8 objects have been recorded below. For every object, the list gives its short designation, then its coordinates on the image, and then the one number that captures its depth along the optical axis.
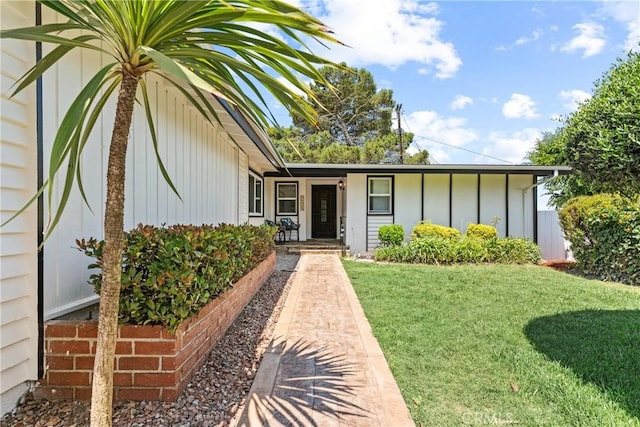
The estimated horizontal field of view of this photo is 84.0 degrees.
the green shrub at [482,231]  10.50
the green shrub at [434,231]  10.45
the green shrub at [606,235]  7.14
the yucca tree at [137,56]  1.39
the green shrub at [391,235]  10.77
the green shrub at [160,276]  2.34
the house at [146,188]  2.09
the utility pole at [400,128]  22.08
